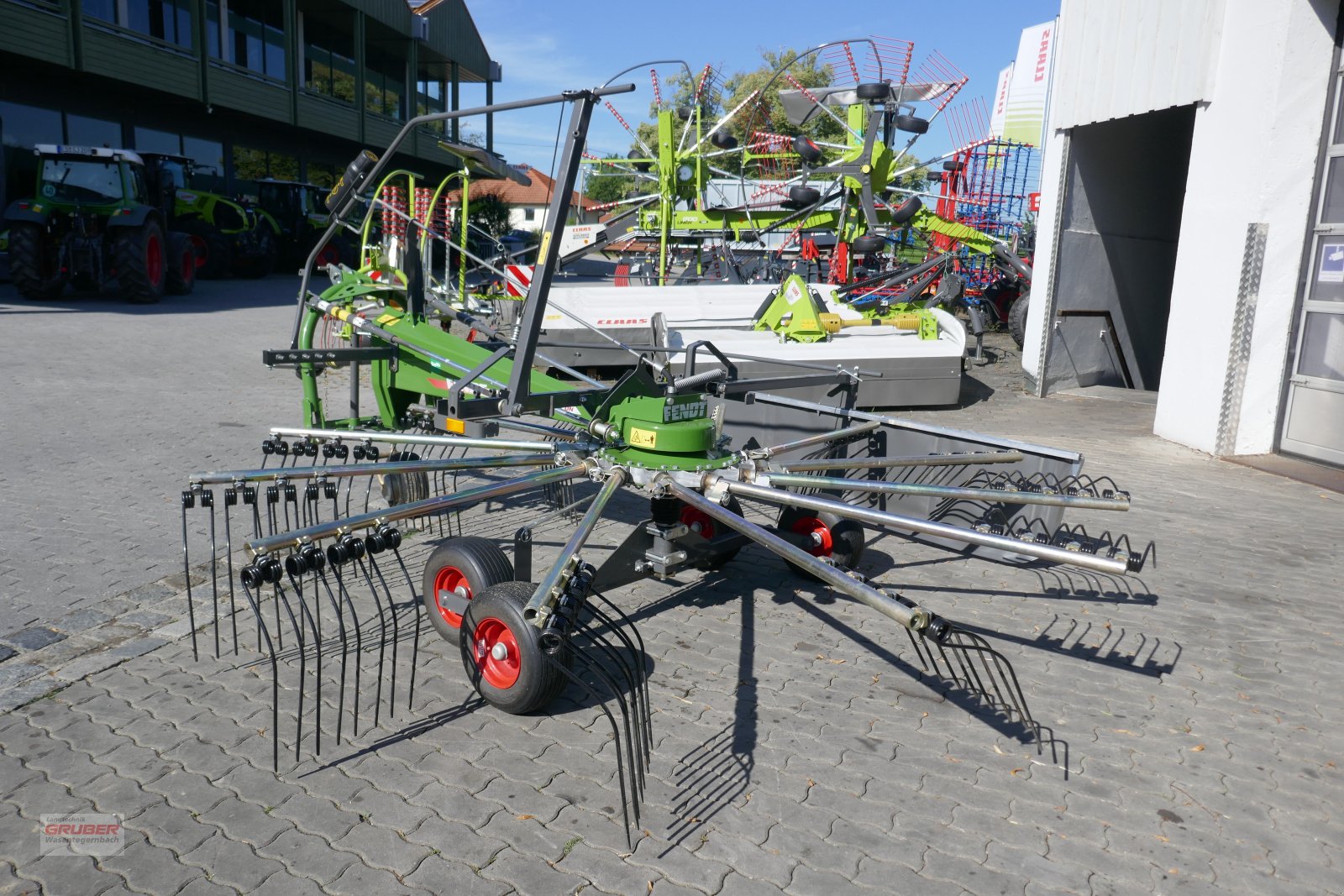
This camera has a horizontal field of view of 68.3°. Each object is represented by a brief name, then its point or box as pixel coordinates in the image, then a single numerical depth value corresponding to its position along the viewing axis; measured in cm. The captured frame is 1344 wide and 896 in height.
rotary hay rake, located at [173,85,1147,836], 355
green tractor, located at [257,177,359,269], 2670
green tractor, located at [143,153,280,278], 2247
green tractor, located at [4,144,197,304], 1612
